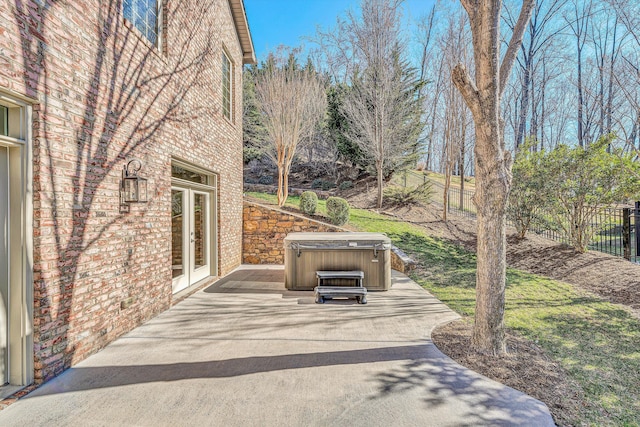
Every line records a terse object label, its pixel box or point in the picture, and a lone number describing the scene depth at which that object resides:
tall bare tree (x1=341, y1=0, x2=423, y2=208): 13.41
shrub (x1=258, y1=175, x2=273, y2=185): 20.17
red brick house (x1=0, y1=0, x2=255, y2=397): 2.59
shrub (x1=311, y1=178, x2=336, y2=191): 19.01
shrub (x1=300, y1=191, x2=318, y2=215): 10.87
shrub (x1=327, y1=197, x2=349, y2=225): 10.34
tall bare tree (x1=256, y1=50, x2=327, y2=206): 10.56
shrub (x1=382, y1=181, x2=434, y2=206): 14.71
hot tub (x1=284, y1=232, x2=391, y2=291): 6.02
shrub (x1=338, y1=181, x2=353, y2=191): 18.27
